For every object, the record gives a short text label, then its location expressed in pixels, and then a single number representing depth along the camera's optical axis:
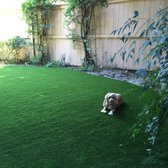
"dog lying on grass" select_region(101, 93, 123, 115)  2.57
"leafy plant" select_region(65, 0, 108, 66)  5.29
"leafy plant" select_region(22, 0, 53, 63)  6.12
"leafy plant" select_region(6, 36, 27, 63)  6.60
